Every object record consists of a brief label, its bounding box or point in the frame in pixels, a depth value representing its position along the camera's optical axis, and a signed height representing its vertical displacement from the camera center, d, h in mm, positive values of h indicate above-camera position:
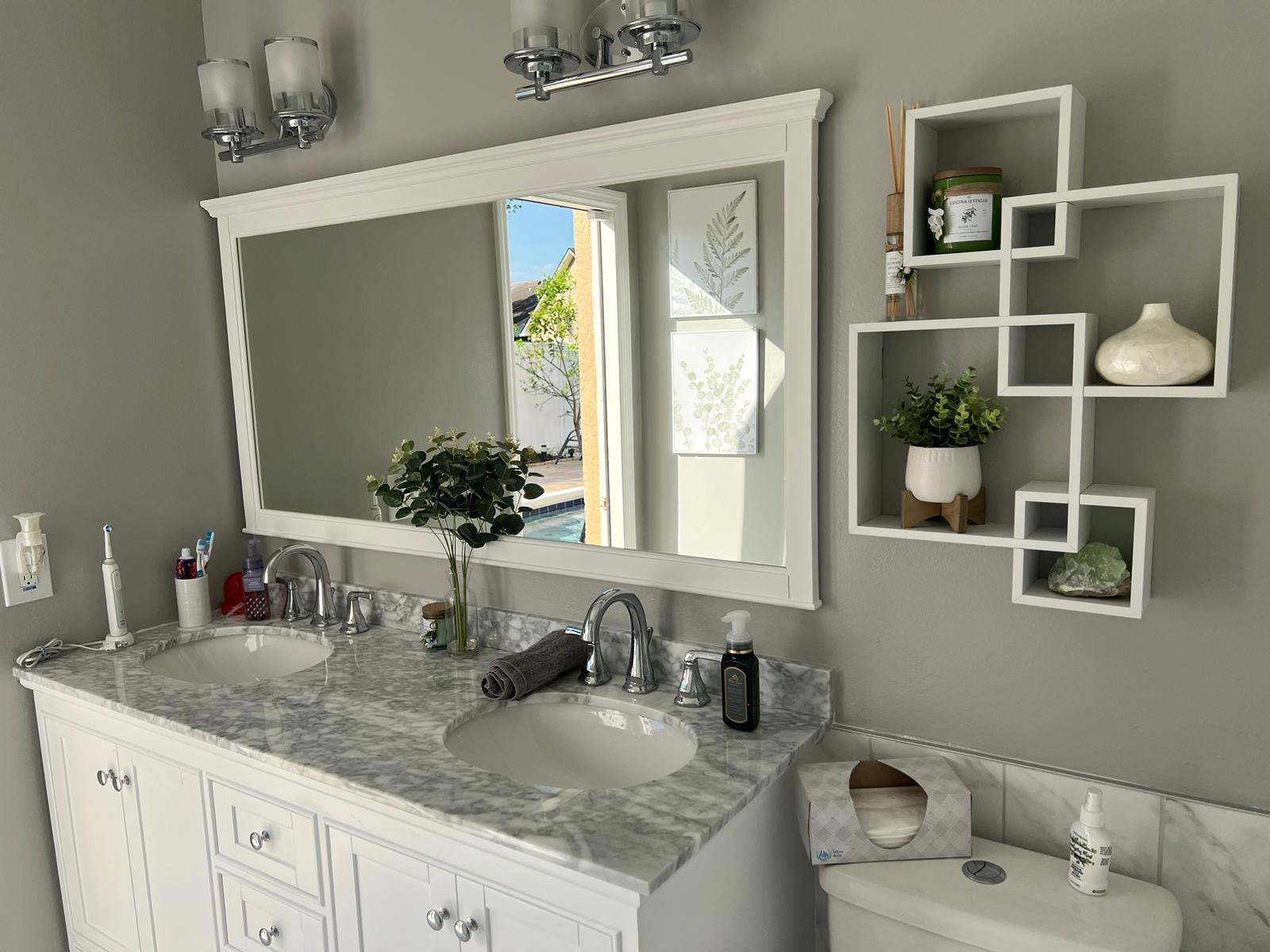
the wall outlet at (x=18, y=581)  1968 -430
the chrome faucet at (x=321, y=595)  2182 -524
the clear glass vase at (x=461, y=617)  1923 -528
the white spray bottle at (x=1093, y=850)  1264 -685
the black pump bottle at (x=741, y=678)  1488 -512
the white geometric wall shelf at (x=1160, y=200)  1108 +163
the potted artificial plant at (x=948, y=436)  1335 -125
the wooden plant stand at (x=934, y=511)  1356 -238
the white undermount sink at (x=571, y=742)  1597 -666
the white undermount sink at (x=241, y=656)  2131 -657
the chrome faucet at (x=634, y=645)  1657 -513
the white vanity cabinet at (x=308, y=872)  1272 -798
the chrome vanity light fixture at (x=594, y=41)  1473 +534
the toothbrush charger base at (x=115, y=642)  2086 -593
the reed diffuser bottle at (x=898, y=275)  1349 +113
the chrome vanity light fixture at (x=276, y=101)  1957 +589
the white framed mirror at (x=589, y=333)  1532 +60
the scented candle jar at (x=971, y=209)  1277 +193
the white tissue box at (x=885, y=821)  1368 -701
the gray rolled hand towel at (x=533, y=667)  1652 -549
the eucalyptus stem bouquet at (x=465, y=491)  1809 -244
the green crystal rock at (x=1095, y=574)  1259 -311
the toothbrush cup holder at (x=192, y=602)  2215 -541
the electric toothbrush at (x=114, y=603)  2088 -508
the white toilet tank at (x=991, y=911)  1202 -755
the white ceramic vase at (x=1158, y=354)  1153 -13
